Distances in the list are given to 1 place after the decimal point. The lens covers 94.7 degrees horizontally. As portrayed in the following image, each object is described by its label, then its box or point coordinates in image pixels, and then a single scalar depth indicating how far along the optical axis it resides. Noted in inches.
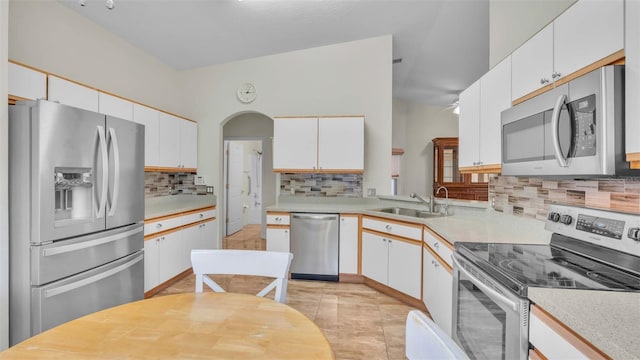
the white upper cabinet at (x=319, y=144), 143.5
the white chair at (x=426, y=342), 22.0
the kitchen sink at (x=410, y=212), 125.1
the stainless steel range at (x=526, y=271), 42.0
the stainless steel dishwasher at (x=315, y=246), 134.6
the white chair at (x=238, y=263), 55.4
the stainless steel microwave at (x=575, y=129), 42.9
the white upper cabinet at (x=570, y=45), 44.6
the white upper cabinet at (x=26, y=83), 77.7
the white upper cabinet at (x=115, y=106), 109.1
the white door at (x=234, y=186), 234.7
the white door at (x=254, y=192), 294.2
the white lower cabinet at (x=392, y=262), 108.2
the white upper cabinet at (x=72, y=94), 89.9
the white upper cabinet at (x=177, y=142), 142.9
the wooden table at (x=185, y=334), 31.0
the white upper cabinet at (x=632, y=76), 39.8
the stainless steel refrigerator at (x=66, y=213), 69.1
